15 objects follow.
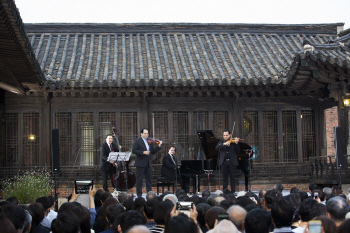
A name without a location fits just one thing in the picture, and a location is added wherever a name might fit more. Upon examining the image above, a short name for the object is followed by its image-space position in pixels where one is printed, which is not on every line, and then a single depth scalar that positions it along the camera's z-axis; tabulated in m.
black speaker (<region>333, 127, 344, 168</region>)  11.29
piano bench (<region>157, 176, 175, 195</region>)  12.90
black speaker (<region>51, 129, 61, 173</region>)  10.36
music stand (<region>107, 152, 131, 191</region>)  12.02
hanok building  13.66
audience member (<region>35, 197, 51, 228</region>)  5.64
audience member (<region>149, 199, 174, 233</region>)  4.90
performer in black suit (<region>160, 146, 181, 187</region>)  12.92
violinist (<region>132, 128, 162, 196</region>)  11.67
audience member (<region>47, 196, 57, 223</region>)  5.93
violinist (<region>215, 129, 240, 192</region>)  11.91
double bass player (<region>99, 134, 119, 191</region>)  12.80
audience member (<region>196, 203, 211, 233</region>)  5.37
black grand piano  12.95
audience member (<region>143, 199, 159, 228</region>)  5.54
